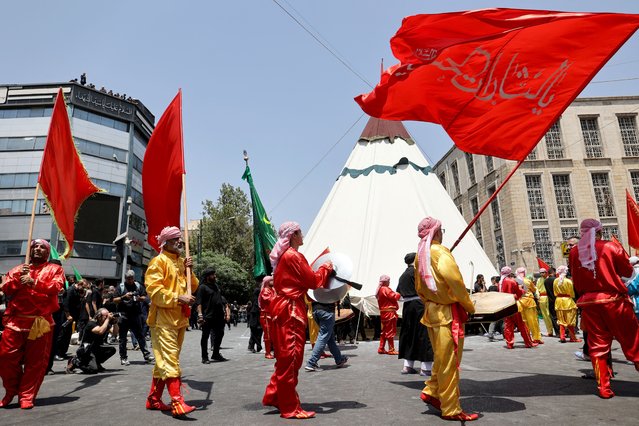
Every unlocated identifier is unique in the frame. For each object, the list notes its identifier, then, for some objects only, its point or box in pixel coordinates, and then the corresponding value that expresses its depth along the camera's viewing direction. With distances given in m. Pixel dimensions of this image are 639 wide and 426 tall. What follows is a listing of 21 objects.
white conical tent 12.83
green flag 12.67
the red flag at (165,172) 5.29
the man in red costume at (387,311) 8.66
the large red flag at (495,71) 4.41
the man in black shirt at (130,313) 7.59
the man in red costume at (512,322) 8.77
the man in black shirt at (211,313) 7.94
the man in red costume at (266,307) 8.22
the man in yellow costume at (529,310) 9.59
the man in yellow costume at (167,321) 3.89
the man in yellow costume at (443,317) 3.62
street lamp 17.87
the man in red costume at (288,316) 3.81
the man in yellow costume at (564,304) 9.48
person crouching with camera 6.64
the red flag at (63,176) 5.59
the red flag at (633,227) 8.91
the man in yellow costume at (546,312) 11.41
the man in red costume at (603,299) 4.26
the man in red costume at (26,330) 4.32
